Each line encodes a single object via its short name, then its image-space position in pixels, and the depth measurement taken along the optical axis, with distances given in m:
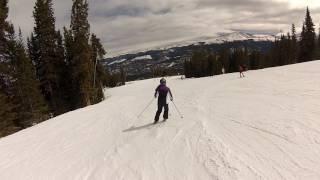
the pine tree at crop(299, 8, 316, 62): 54.15
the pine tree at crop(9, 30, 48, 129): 27.78
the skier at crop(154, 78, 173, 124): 11.18
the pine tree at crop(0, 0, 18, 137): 22.87
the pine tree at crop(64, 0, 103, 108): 31.29
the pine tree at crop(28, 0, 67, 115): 32.60
